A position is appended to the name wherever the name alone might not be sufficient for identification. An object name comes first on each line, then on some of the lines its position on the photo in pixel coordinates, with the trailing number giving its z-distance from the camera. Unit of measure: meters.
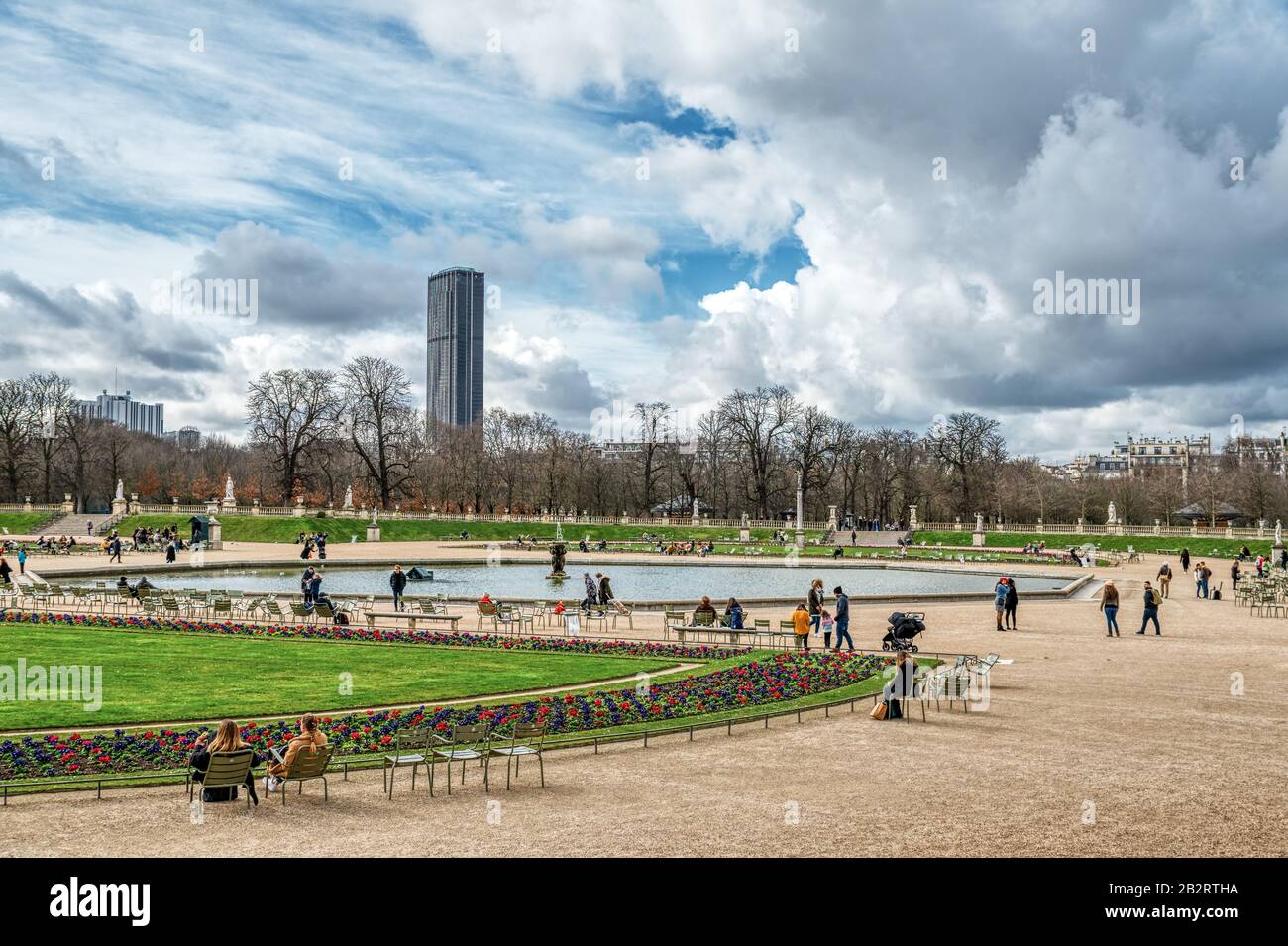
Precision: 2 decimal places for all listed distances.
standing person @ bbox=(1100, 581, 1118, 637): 25.39
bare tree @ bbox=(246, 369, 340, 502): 86.81
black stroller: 20.75
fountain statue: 45.41
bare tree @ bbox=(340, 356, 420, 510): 89.94
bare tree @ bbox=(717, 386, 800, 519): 101.25
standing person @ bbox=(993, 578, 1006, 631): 26.62
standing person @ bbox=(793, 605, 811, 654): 22.17
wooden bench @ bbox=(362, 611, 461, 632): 25.86
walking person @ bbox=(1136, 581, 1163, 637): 25.52
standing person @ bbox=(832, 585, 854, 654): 22.34
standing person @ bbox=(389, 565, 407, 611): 29.74
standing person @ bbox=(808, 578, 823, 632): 24.55
